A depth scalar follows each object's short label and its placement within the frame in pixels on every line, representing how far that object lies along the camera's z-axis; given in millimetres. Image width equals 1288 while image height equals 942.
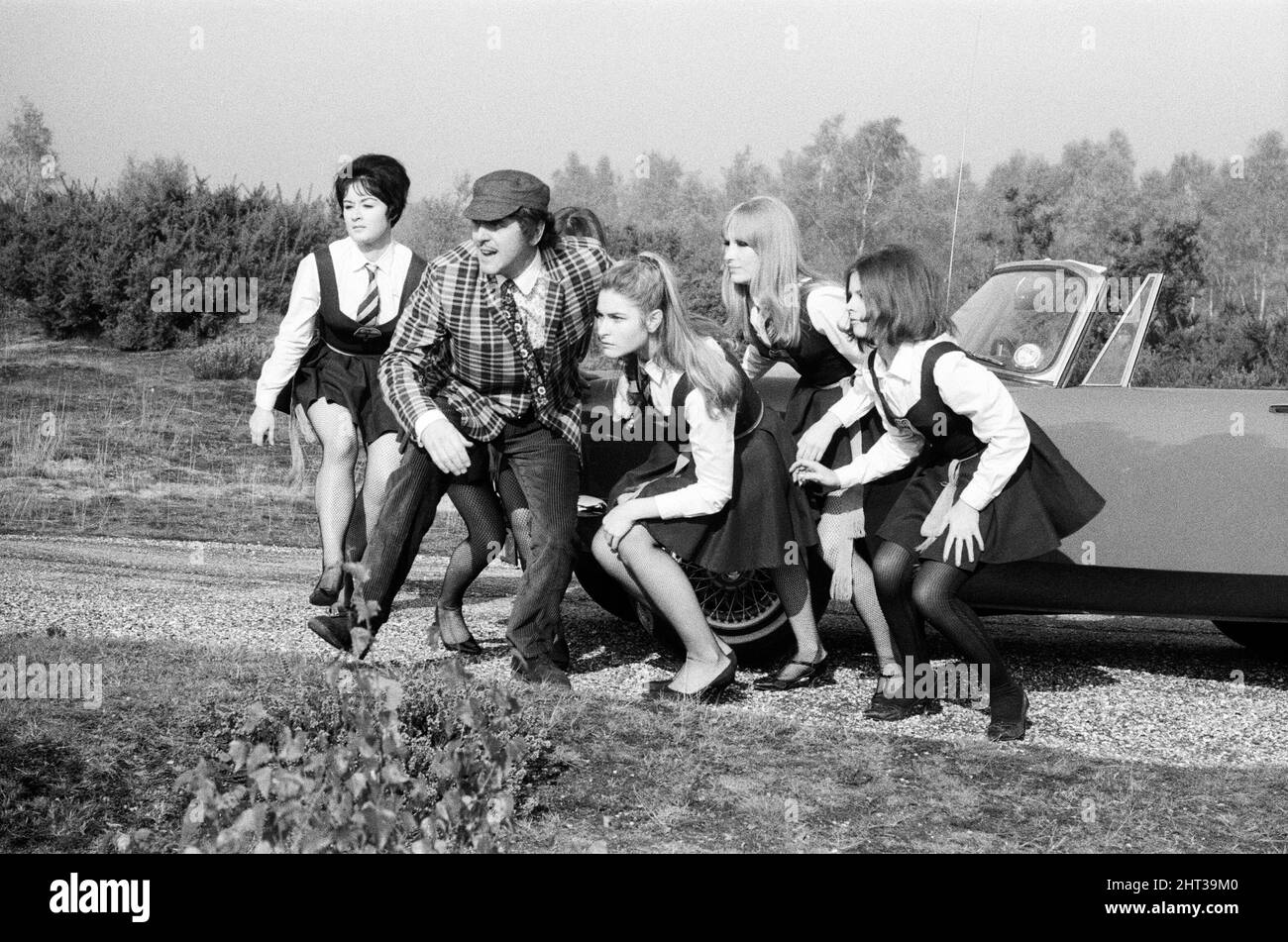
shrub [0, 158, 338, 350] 19016
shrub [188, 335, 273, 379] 17672
